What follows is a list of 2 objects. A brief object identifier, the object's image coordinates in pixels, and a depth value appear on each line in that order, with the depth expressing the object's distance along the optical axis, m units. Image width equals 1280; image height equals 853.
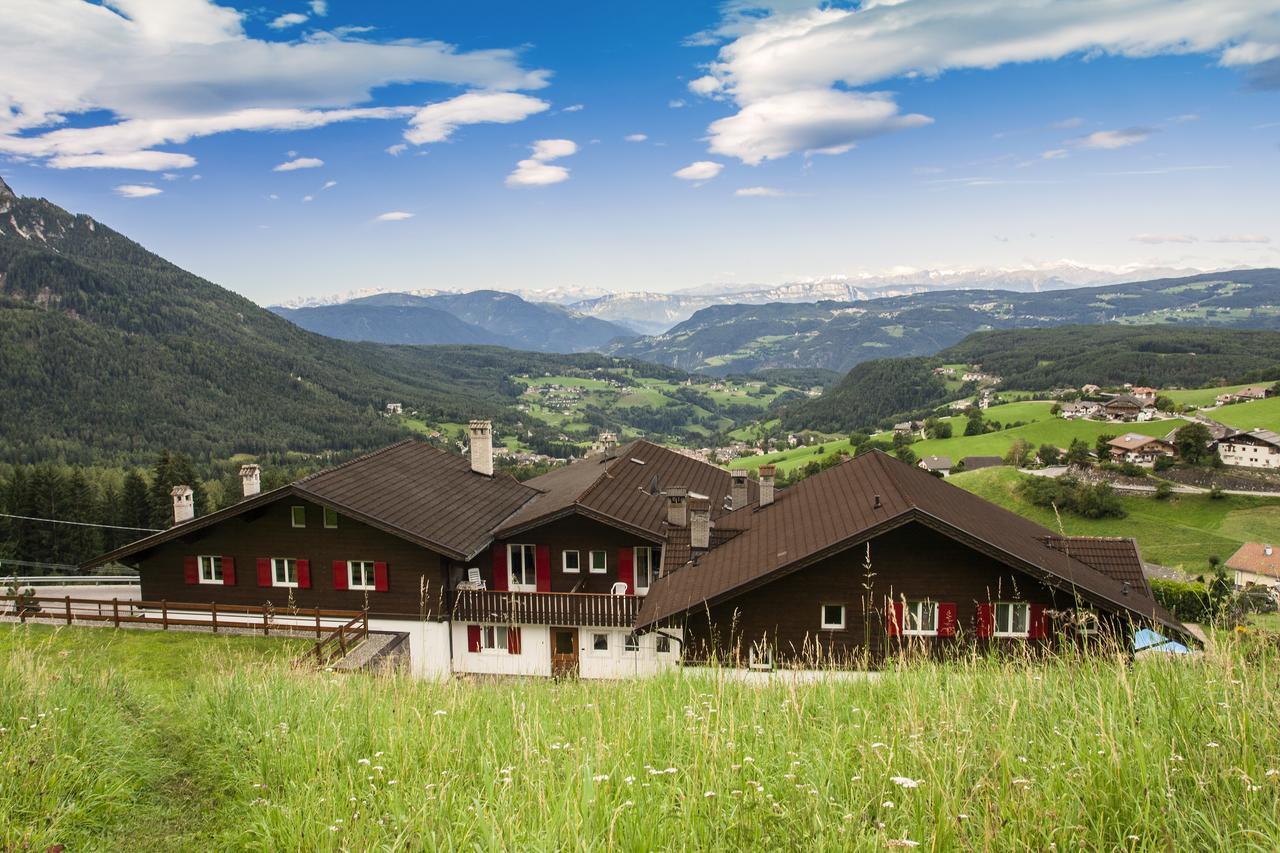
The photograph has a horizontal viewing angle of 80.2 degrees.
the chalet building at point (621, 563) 18.05
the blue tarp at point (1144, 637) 17.18
